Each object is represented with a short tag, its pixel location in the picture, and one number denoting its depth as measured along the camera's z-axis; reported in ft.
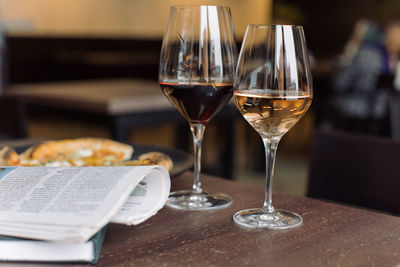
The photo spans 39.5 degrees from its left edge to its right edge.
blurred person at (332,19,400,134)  14.11
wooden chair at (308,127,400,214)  3.76
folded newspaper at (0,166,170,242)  1.66
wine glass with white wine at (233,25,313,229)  1.99
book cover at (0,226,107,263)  1.69
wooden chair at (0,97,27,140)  7.41
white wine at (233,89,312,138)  2.04
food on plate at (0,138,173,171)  2.64
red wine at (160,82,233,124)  2.42
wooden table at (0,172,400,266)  1.77
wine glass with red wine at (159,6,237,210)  2.34
